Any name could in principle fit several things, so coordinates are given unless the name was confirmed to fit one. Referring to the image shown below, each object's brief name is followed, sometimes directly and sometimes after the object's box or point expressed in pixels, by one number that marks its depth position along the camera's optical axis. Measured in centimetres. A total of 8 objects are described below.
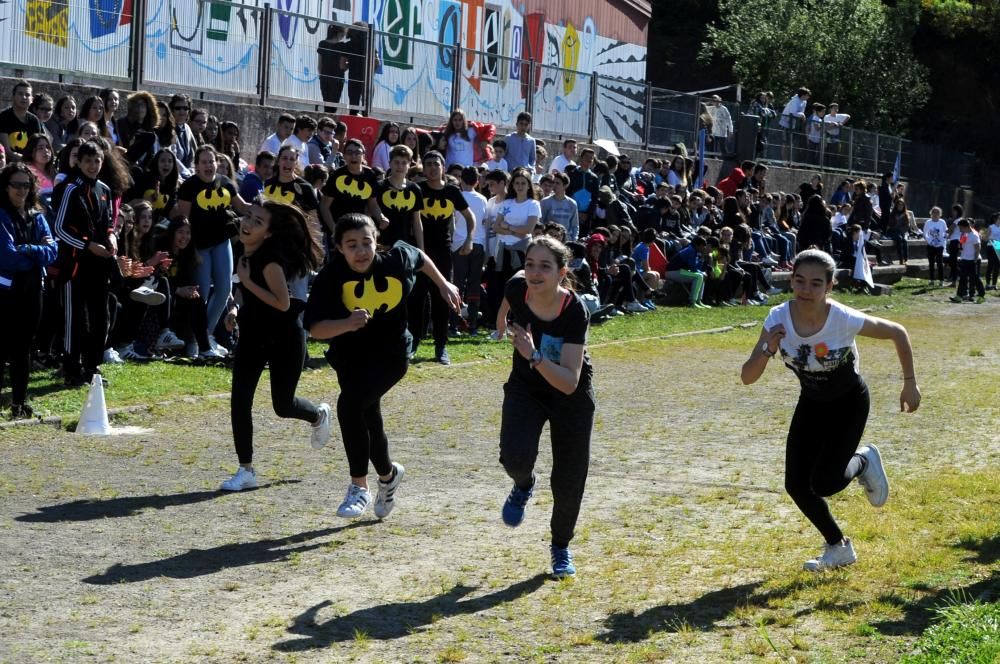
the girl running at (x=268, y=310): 841
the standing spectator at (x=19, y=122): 1327
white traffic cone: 1023
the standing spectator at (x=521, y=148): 2066
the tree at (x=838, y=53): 4250
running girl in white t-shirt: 677
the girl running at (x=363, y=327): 748
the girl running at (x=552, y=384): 649
